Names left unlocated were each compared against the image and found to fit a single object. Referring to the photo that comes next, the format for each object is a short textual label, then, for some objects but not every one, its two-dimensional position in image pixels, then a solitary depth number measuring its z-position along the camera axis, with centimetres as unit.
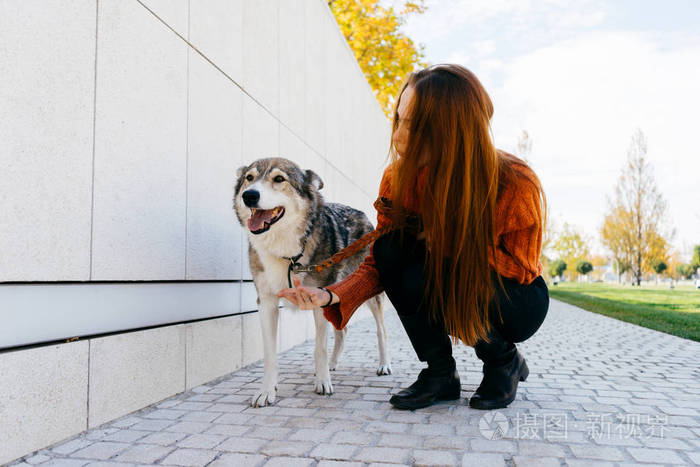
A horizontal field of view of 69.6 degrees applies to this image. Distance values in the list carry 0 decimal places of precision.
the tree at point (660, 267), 4817
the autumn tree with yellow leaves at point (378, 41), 1691
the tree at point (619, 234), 3506
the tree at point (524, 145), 3070
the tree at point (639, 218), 3431
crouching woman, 270
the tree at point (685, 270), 5638
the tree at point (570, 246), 6144
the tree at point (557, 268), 6266
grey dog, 325
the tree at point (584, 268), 6191
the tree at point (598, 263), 7470
